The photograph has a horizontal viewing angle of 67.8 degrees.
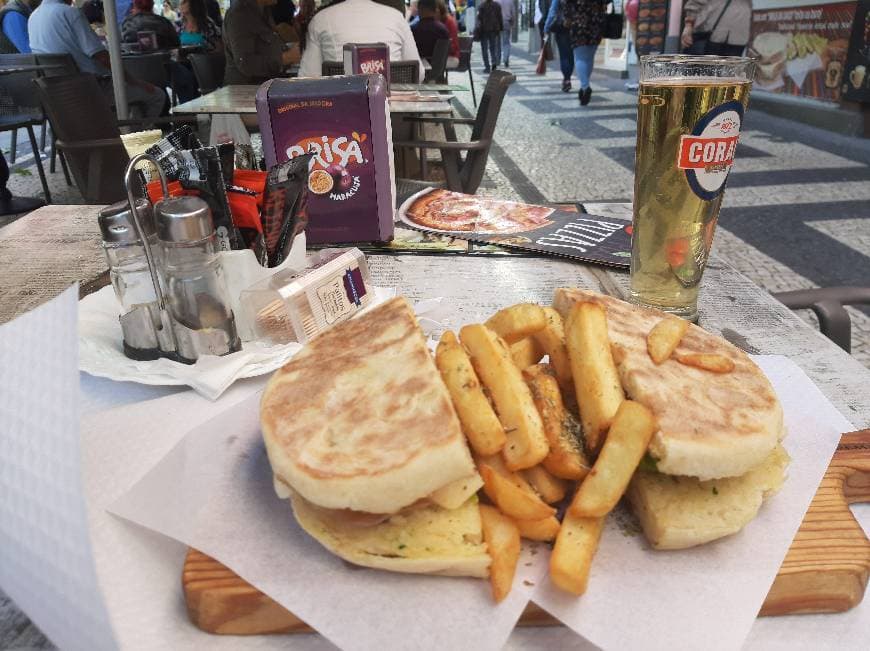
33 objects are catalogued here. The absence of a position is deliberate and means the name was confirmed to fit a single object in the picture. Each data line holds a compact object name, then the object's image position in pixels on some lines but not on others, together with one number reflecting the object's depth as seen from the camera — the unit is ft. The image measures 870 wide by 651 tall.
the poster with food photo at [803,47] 8.33
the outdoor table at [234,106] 3.92
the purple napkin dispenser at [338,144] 1.93
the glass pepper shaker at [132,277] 1.38
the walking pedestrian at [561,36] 12.81
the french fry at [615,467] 0.90
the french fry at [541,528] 0.92
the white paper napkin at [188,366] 1.29
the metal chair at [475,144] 3.72
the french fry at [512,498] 0.90
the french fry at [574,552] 0.85
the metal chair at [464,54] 14.94
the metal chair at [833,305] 1.85
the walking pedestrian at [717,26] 8.85
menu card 2.07
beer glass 1.47
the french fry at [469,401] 0.93
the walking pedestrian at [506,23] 19.40
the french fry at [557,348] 1.17
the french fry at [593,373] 1.01
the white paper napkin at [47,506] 0.75
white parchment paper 0.84
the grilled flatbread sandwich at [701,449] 0.94
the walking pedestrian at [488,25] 18.11
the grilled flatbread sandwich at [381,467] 0.88
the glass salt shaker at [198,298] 1.36
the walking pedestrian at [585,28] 11.34
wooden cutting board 0.87
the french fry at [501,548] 0.86
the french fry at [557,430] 0.99
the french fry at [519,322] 1.15
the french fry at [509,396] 0.95
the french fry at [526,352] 1.21
